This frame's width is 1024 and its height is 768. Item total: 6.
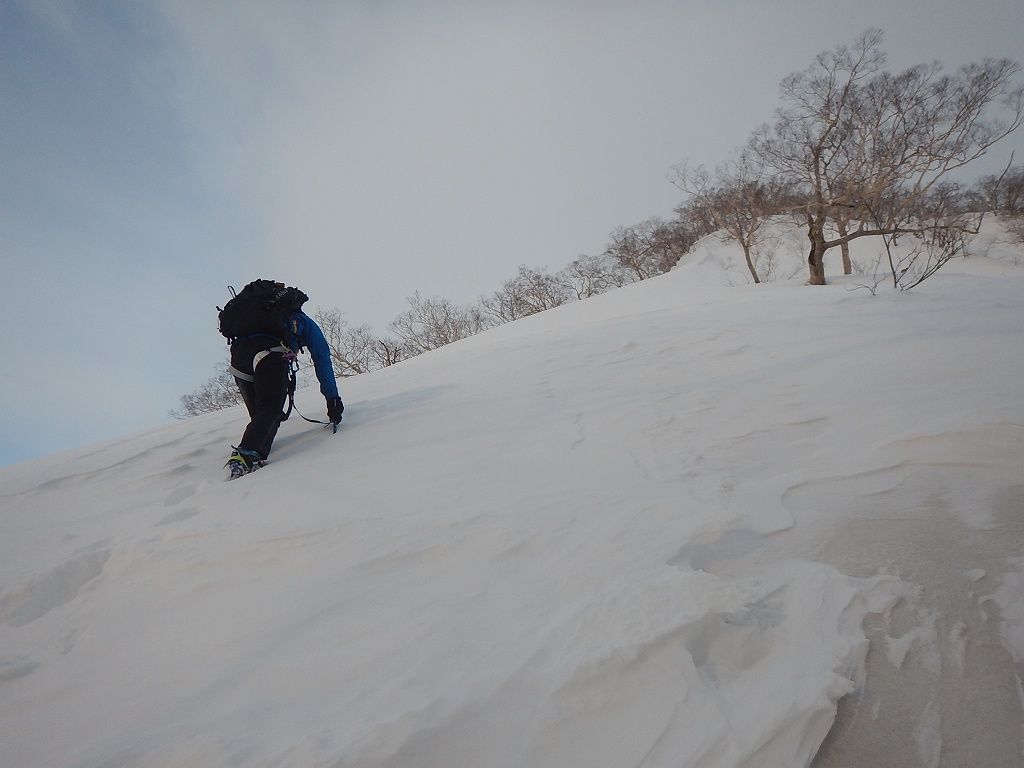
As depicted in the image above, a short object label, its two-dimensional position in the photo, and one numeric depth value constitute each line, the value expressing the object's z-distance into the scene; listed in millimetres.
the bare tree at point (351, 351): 24703
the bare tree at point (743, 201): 15892
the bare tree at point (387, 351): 25656
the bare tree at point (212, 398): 27375
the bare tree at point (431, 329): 28562
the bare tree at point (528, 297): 32531
